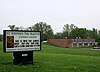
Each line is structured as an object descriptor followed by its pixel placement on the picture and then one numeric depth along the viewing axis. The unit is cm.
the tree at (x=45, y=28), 8705
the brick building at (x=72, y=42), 6868
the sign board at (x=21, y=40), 795
